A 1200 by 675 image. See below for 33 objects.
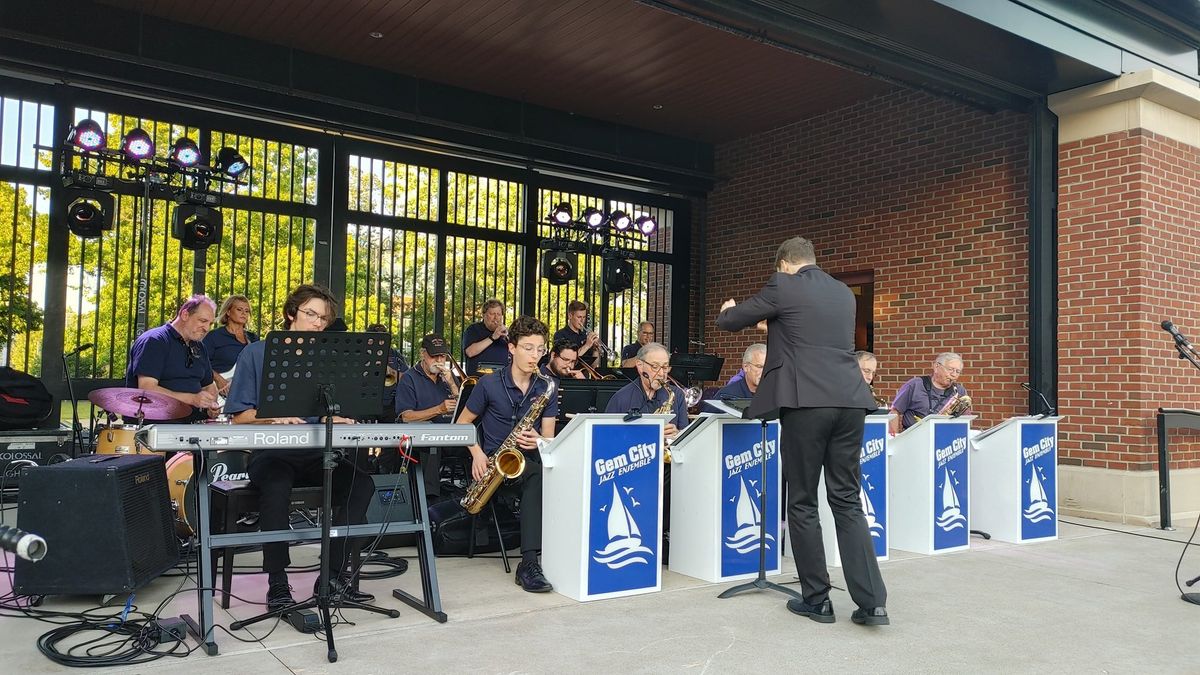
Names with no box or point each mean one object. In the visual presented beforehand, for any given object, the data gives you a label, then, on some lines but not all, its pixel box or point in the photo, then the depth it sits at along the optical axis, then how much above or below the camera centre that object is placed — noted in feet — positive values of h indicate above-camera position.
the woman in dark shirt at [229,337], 22.79 +0.39
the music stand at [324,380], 11.64 -0.38
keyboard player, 13.28 -1.97
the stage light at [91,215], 25.43 +4.02
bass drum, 17.25 -2.80
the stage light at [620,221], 36.01 +5.66
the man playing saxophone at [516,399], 16.96 -0.87
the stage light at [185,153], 26.45 +6.10
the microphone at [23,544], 4.91 -1.12
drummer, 18.70 -0.20
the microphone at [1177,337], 16.22 +0.49
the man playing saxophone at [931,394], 23.63 -0.94
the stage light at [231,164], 27.55 +6.00
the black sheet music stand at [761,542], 14.88 -3.26
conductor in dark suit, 13.23 -0.84
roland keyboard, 11.24 -1.16
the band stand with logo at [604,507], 14.62 -2.63
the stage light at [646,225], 37.11 +5.65
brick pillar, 24.53 +2.28
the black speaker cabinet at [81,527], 12.96 -2.68
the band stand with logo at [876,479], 18.21 -2.54
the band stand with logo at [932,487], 19.42 -2.89
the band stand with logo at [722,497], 16.07 -2.65
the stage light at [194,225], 26.89 +3.93
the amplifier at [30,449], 23.52 -2.78
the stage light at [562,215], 34.71 +5.64
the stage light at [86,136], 24.80 +6.17
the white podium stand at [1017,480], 21.15 -2.97
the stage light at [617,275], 36.40 +3.46
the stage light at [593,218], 35.12 +5.61
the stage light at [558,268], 34.86 +3.53
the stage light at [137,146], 25.34 +6.02
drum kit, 16.49 -1.75
